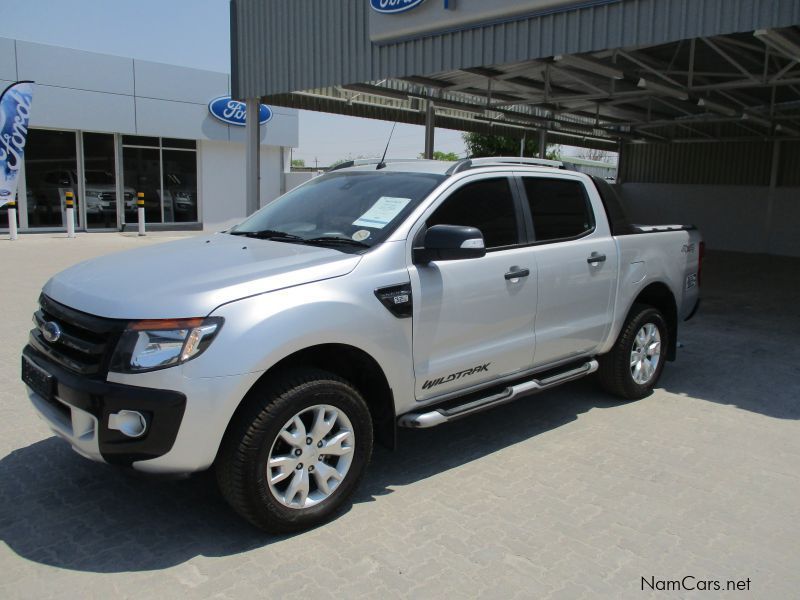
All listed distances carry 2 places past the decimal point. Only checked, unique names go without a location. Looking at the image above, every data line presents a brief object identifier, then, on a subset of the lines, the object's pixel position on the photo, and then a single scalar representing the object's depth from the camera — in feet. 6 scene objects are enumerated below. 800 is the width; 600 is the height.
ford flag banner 55.88
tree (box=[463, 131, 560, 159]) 104.27
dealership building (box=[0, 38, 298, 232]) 64.75
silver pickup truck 9.77
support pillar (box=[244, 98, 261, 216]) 45.61
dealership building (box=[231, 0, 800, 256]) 25.88
